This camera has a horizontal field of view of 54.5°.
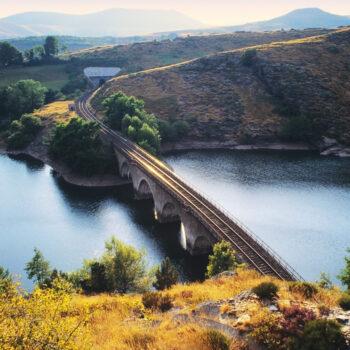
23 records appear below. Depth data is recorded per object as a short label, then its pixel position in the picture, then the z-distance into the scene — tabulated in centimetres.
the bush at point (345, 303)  2056
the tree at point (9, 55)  17550
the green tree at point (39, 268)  4234
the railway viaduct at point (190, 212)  4300
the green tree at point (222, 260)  4075
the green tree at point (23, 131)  11456
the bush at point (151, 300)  2601
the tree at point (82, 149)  9025
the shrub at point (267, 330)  1806
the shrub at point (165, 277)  3769
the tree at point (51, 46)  19425
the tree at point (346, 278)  3392
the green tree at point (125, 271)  4084
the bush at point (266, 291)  2269
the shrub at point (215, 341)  1722
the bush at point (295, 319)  1817
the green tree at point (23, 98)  13588
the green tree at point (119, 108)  10562
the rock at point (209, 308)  2273
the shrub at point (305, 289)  2289
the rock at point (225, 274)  3294
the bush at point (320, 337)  1642
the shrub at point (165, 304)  2573
